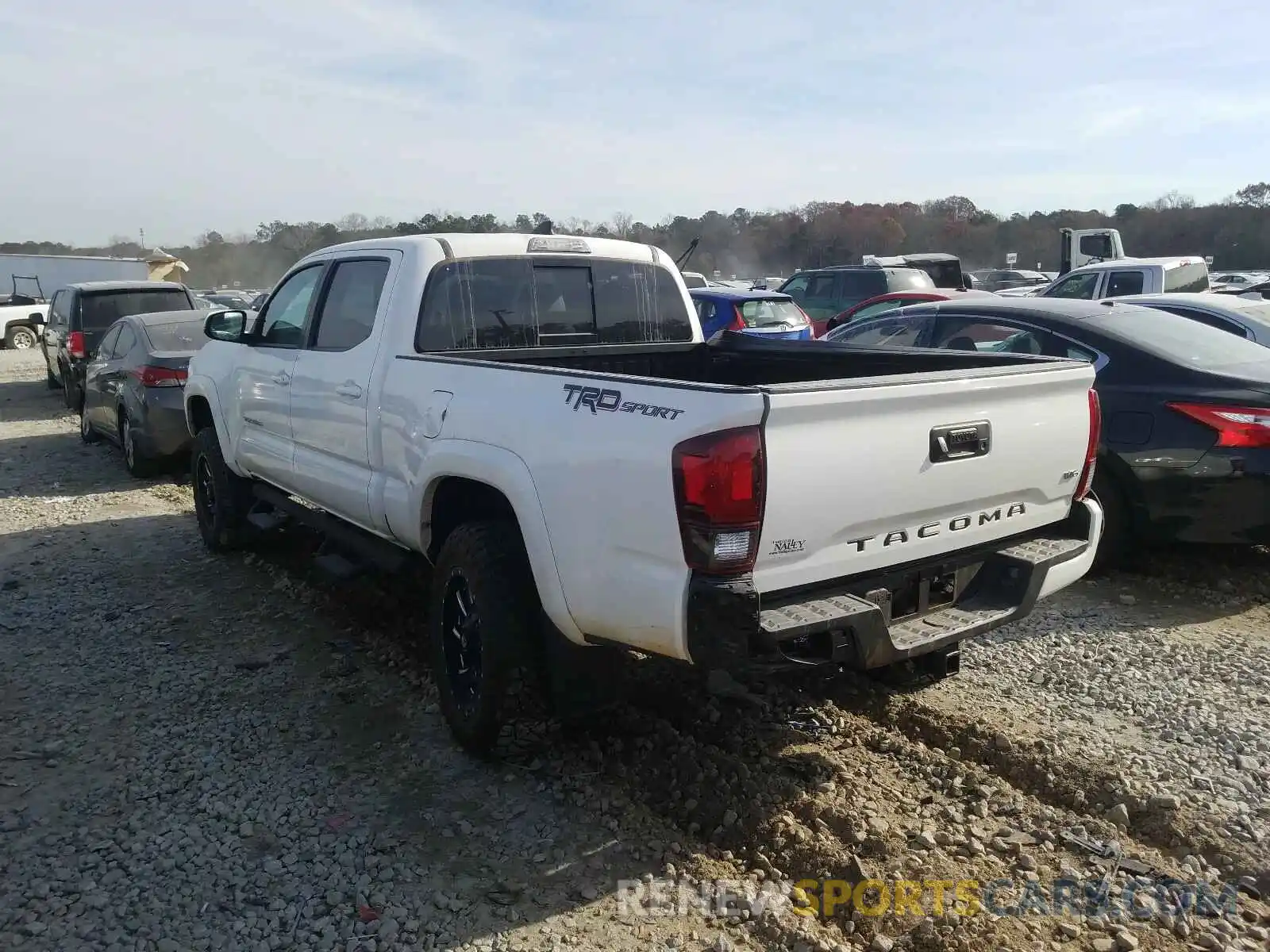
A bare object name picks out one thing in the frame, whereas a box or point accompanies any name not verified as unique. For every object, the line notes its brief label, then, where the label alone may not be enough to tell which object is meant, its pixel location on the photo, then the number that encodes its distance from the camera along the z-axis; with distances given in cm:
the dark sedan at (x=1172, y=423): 521
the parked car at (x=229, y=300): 2336
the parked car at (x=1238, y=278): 3164
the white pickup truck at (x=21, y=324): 2723
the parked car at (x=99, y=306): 1265
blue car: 1315
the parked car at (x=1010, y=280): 3016
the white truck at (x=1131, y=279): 1439
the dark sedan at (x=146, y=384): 909
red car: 1434
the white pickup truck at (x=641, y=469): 287
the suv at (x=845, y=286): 1662
